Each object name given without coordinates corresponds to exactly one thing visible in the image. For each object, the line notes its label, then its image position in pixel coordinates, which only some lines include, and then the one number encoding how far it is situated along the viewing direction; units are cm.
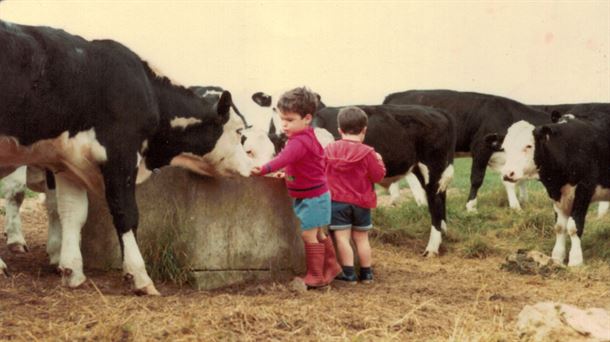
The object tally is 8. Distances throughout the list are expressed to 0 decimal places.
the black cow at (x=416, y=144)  1009
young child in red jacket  707
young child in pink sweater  657
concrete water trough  662
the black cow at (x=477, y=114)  1538
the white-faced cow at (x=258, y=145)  901
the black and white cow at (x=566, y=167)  949
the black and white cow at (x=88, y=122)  576
